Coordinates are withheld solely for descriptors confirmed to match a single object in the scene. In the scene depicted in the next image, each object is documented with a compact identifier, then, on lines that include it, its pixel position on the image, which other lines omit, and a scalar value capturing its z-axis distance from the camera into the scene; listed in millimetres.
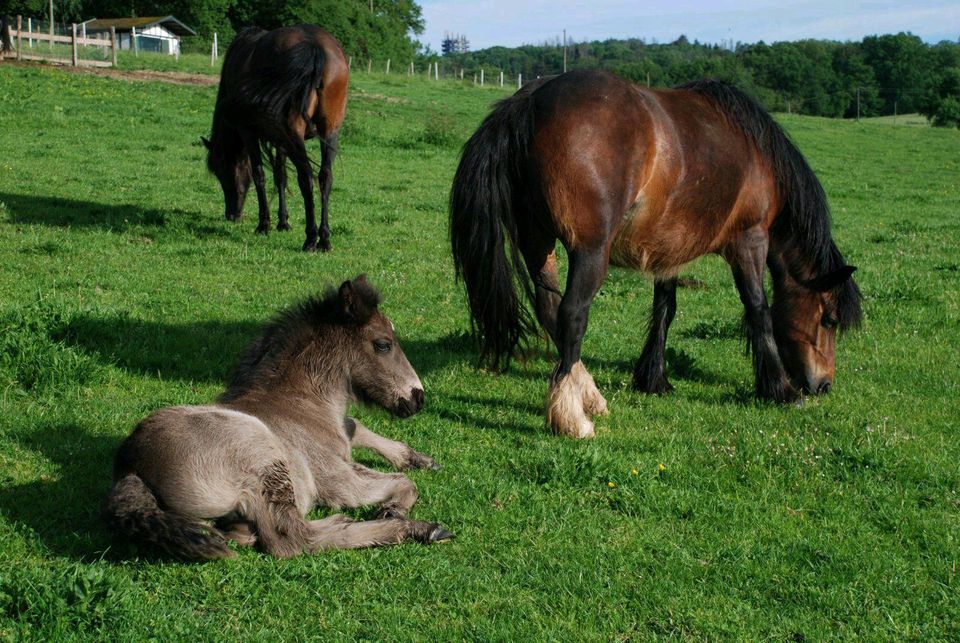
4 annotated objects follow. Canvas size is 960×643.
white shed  70625
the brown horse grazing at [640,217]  6133
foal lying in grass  4191
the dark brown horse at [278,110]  12133
